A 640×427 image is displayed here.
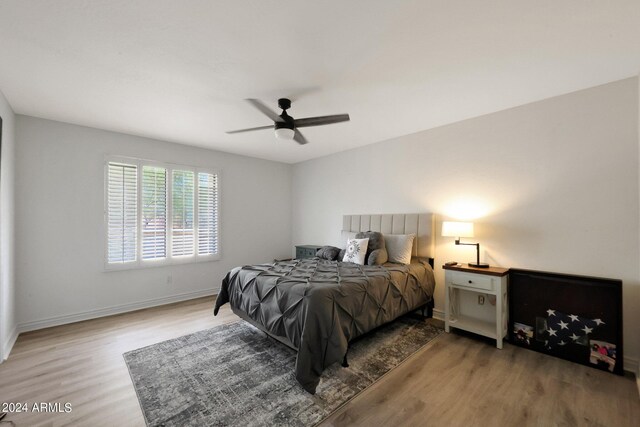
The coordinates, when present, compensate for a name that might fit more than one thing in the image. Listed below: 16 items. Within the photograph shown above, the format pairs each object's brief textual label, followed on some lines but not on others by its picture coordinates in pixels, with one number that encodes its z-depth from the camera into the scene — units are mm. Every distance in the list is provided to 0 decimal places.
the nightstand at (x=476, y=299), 2818
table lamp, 3092
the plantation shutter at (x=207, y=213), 4703
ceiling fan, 2502
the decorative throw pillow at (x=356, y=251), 3637
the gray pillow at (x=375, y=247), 3541
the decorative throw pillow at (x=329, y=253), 4051
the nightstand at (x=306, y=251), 4918
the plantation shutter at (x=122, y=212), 3797
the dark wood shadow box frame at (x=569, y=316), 2357
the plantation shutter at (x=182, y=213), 4395
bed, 2109
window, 3842
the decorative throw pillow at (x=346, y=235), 4393
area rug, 1845
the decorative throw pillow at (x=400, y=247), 3600
